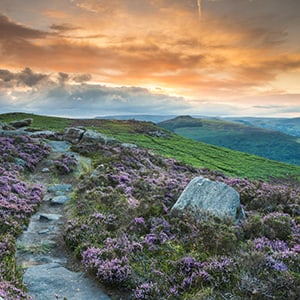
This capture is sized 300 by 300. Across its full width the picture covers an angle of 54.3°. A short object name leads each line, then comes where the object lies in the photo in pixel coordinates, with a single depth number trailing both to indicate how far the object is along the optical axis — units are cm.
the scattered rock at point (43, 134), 3786
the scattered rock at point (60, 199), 1685
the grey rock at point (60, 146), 3088
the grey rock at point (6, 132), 3125
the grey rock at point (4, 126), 3889
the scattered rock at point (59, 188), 1926
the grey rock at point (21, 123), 5006
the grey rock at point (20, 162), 2297
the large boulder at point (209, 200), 1288
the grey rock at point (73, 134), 3612
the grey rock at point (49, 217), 1420
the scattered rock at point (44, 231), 1276
